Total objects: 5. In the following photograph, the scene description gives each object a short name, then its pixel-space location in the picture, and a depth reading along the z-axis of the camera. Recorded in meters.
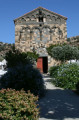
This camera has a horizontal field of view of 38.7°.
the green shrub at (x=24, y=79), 5.58
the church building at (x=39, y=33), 15.42
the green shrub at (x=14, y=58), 8.89
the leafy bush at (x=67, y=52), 11.04
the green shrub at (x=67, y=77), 7.21
